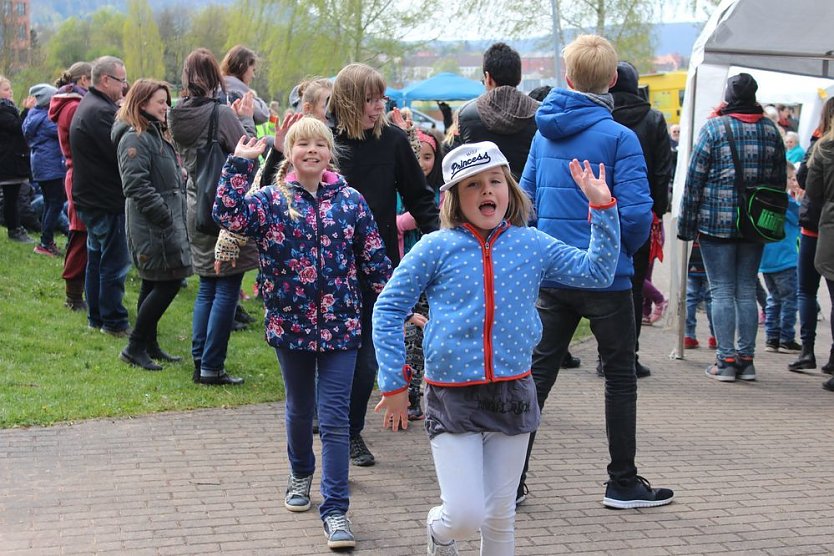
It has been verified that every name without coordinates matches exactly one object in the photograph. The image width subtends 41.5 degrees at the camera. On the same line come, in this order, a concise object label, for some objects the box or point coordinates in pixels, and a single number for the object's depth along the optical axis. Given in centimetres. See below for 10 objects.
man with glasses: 873
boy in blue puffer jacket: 508
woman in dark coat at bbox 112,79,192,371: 767
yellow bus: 4022
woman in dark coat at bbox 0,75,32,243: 1230
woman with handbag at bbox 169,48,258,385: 720
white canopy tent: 852
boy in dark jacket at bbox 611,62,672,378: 759
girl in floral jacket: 488
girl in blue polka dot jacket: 395
